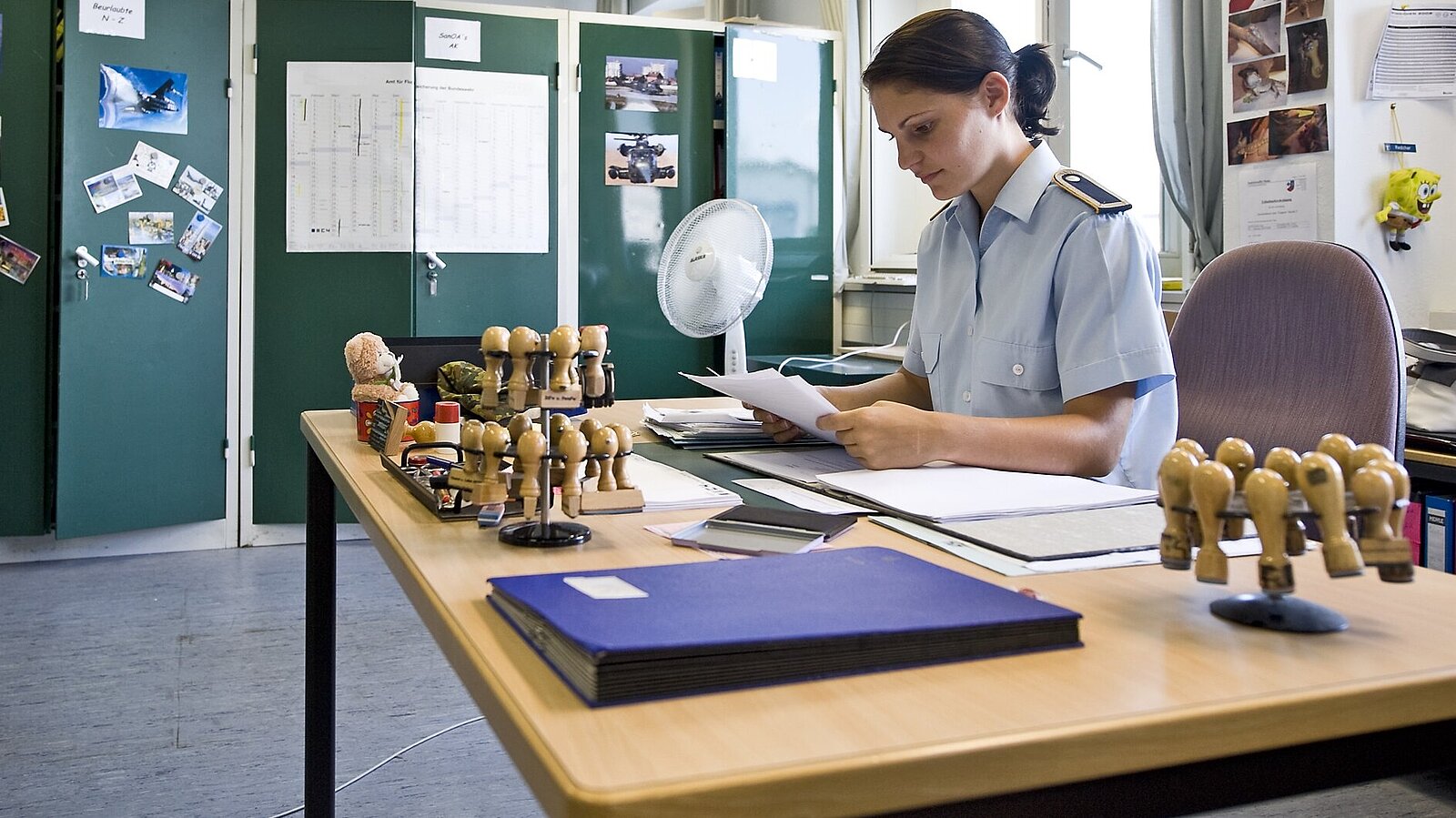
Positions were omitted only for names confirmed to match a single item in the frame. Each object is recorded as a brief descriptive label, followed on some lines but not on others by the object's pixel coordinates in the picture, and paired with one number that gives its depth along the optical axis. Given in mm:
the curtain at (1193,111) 3010
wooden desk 517
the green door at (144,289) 3775
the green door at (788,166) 4480
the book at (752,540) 967
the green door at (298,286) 4070
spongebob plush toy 2555
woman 1436
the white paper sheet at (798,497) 1186
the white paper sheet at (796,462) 1387
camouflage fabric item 1744
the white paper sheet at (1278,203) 2631
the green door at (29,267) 3713
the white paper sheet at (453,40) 4152
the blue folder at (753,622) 613
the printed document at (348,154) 4086
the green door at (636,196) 4391
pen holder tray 1109
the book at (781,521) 1020
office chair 1452
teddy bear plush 1614
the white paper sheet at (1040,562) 919
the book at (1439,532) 2150
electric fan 2719
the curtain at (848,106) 4723
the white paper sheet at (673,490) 1186
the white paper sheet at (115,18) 3738
